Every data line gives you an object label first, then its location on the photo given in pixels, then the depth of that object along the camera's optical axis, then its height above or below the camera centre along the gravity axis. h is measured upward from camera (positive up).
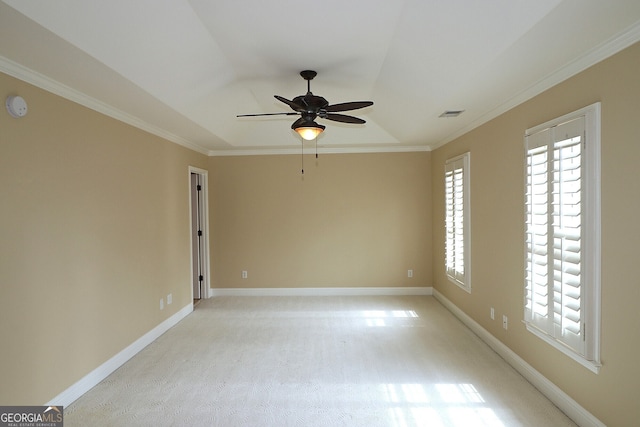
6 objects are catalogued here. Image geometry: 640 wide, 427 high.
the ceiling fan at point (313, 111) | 3.17 +0.93
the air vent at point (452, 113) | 3.83 +1.05
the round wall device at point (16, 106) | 2.35 +0.72
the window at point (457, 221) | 4.50 -0.19
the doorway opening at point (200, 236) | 6.15 -0.46
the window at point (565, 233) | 2.30 -0.20
